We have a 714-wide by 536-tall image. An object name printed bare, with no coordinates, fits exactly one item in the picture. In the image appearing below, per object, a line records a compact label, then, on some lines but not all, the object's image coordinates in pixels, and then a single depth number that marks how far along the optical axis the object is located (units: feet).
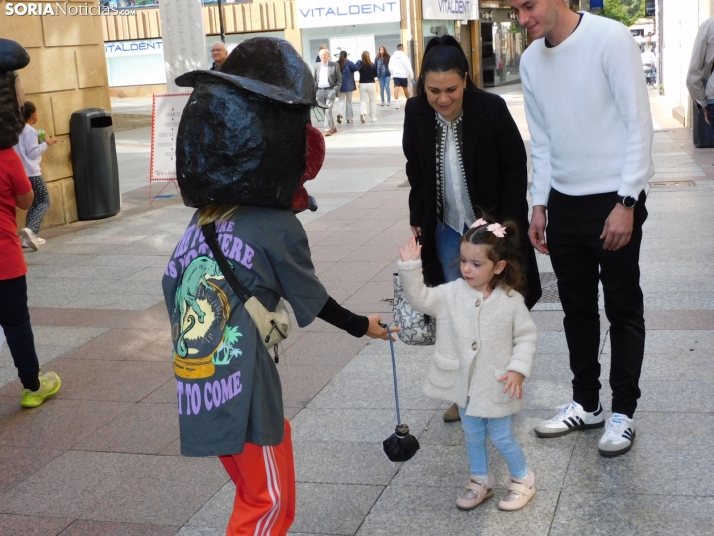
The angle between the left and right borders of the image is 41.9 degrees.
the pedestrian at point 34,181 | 30.73
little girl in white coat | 10.89
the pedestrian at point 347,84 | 76.59
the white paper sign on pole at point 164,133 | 39.29
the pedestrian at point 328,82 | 67.72
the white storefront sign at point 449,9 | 113.80
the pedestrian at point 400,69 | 85.46
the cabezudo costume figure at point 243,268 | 8.64
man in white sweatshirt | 11.63
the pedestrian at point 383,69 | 91.56
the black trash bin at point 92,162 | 36.09
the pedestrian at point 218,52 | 41.96
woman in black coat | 12.76
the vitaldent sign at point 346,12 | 108.99
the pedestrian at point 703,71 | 31.83
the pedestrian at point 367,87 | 76.74
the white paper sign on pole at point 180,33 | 41.06
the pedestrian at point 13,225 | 15.64
